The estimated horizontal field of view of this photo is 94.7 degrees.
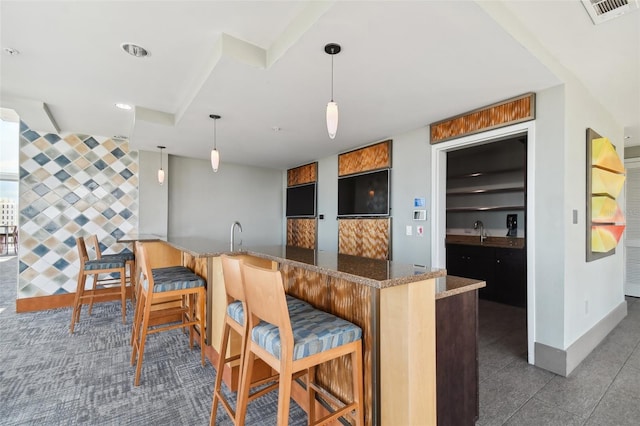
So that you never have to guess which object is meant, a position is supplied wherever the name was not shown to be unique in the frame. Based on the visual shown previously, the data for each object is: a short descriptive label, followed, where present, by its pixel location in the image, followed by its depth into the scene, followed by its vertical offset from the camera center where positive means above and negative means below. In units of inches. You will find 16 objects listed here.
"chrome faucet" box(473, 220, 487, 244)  189.2 -7.2
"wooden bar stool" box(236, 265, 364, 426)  49.1 -22.5
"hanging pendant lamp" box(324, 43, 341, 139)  73.3 +26.3
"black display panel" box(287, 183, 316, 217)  216.1 +11.7
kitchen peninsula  51.6 -21.0
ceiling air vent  69.2 +50.4
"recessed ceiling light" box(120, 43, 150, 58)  83.4 +48.0
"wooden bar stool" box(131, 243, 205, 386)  89.6 -24.8
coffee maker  178.5 -5.5
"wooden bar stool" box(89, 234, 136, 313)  145.7 -21.8
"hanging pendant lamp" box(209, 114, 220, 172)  126.3 +25.7
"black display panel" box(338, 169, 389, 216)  157.3 +12.5
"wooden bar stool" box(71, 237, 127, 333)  132.0 -24.9
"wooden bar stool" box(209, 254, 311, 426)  61.7 -22.2
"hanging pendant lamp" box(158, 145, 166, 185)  175.6 +23.8
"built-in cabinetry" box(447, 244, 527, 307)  161.5 -30.9
